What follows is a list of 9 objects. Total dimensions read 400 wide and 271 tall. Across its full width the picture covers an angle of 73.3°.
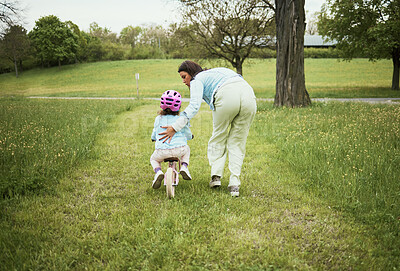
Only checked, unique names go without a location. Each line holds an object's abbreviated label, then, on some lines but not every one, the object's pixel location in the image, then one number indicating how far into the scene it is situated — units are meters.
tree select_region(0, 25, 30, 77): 15.73
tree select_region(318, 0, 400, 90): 17.97
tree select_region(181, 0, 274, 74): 18.56
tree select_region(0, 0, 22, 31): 14.61
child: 3.72
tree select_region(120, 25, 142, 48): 87.12
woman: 3.51
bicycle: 3.67
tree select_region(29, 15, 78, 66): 56.53
